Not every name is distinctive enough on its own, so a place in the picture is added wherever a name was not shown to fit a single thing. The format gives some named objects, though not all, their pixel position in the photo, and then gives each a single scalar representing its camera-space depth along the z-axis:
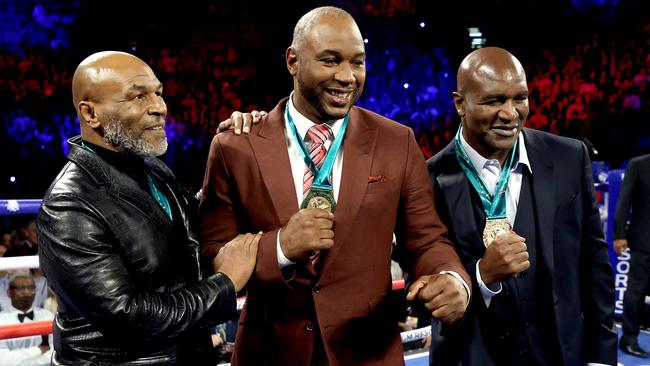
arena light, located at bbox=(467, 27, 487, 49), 9.95
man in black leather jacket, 1.19
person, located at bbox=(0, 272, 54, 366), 3.21
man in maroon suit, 1.39
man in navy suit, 1.53
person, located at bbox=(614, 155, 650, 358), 3.98
